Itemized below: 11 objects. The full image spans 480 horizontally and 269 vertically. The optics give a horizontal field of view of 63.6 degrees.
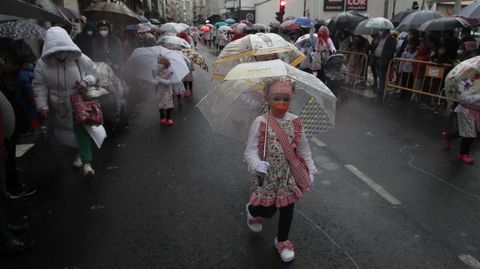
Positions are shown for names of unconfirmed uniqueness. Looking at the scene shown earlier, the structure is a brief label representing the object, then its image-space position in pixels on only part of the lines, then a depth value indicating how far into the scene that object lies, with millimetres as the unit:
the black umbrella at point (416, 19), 11148
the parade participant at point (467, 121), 5387
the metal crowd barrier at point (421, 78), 9641
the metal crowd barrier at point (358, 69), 13288
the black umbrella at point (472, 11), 9377
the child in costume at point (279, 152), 3148
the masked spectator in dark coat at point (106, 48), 9438
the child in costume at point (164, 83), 7625
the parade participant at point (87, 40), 9328
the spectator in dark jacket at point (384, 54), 11328
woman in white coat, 4707
